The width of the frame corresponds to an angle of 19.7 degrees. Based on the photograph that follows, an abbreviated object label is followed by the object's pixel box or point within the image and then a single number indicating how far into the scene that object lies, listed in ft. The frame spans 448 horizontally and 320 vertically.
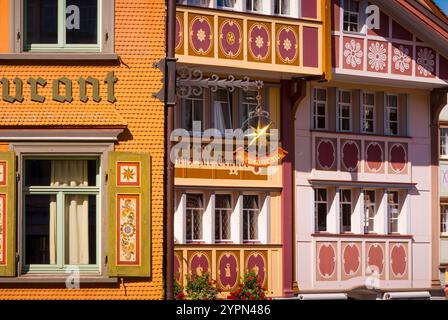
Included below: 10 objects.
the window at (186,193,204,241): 95.14
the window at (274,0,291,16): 96.89
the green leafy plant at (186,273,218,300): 91.20
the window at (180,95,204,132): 94.63
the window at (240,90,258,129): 97.86
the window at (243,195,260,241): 98.32
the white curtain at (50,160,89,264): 52.60
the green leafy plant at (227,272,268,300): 92.58
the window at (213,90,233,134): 96.37
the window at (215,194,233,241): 96.84
